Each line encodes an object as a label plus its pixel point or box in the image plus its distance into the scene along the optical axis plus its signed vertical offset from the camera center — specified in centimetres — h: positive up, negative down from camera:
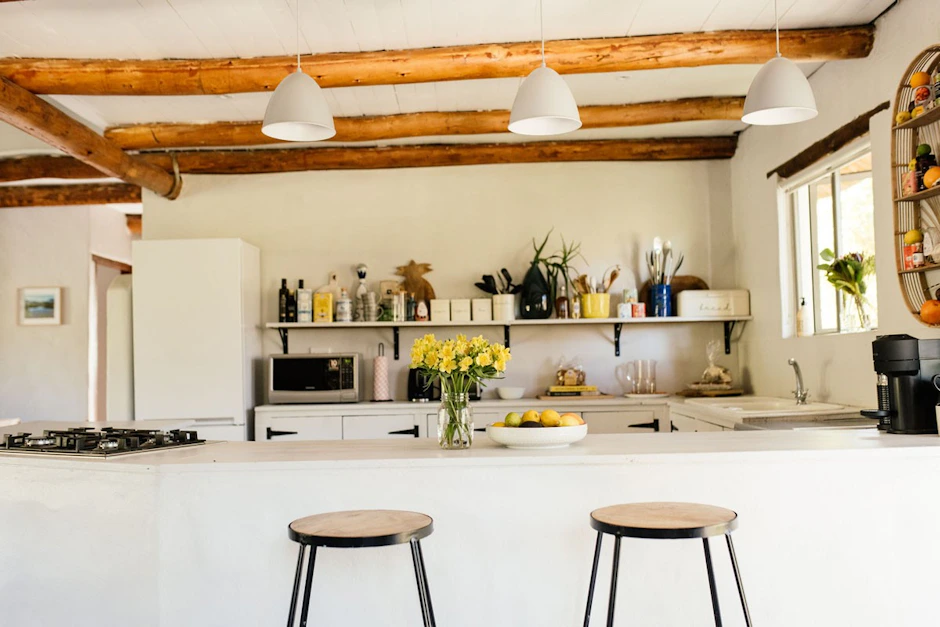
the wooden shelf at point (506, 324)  483 +12
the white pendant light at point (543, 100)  252 +76
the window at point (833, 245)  362 +45
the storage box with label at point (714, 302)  485 +22
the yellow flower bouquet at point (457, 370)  241 -8
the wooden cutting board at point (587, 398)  480 -33
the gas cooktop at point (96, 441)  245 -28
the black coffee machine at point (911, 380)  257 -14
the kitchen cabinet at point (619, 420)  466 -45
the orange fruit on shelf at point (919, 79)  293 +93
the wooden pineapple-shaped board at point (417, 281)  509 +40
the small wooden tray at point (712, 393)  472 -31
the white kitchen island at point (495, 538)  229 -55
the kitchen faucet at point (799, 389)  381 -24
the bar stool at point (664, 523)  181 -42
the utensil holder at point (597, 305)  487 +22
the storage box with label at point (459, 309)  493 +21
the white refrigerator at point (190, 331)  461 +11
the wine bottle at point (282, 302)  497 +28
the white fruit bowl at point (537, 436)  236 -27
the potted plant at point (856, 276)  360 +27
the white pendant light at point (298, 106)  254 +76
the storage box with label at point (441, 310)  492 +21
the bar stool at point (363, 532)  178 -41
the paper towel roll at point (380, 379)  491 -20
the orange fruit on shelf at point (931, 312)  282 +8
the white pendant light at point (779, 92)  251 +77
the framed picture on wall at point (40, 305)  689 +41
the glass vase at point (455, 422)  244 -23
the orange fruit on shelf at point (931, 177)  283 +55
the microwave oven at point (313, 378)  473 -18
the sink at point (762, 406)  349 -33
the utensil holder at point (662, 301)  491 +24
